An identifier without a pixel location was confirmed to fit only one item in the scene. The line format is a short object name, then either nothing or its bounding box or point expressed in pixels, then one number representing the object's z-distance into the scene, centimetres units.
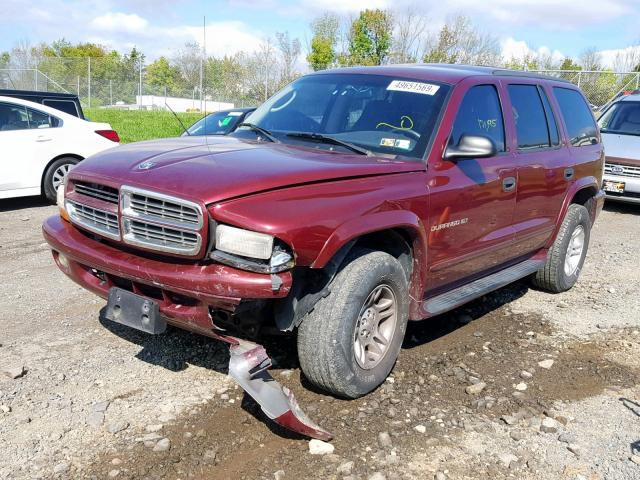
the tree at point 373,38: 3269
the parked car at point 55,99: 972
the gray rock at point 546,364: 440
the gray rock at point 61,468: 294
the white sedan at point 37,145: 859
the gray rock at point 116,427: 331
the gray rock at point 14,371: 380
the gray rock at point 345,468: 304
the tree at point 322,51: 3219
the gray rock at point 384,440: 328
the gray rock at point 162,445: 315
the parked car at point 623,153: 1028
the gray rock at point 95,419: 336
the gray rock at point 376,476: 300
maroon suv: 307
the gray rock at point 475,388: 391
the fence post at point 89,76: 2851
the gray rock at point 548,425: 352
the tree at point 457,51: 3216
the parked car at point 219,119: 1037
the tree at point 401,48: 3272
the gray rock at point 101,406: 350
